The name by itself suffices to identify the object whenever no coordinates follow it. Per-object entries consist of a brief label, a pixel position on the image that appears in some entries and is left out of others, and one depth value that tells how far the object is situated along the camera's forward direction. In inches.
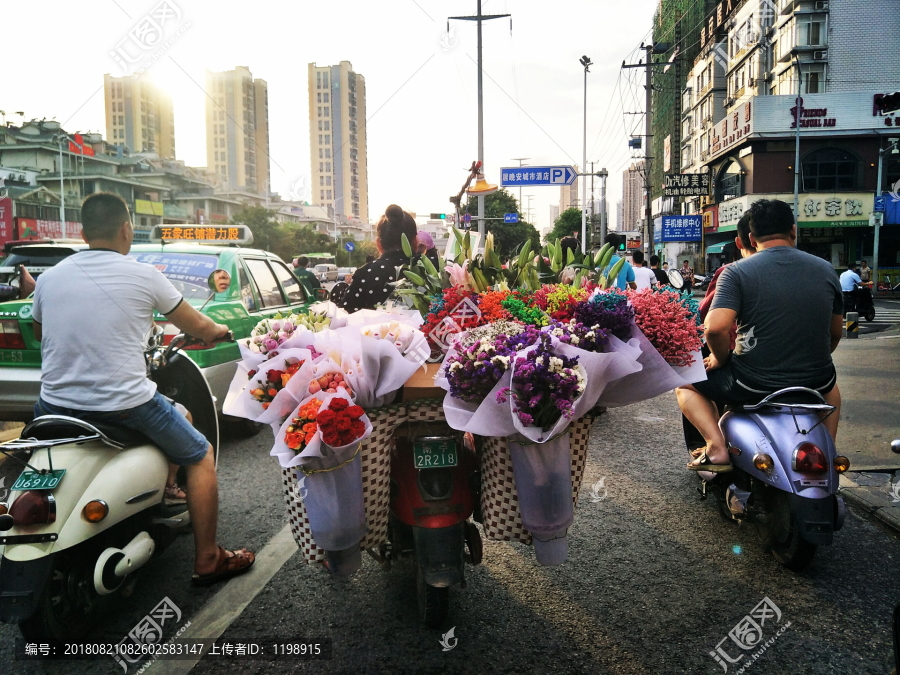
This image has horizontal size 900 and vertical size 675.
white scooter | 91.5
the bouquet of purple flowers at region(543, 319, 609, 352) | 83.2
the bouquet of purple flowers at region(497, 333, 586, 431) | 78.0
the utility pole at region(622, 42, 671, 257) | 851.4
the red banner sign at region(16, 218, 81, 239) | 1352.1
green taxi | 181.0
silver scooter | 115.0
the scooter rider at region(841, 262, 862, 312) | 628.4
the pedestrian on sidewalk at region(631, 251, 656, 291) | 303.0
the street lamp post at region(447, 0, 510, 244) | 749.3
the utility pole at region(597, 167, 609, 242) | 1259.6
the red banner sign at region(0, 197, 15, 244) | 1131.7
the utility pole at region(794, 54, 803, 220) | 1150.3
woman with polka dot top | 159.8
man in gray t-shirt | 129.2
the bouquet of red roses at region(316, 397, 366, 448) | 80.1
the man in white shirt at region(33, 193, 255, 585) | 104.5
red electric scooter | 95.8
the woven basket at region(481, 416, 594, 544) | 94.5
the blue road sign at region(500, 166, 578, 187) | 649.6
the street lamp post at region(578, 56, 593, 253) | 1310.3
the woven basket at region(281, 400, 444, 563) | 94.7
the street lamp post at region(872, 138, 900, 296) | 1079.0
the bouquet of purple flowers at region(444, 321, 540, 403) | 81.0
